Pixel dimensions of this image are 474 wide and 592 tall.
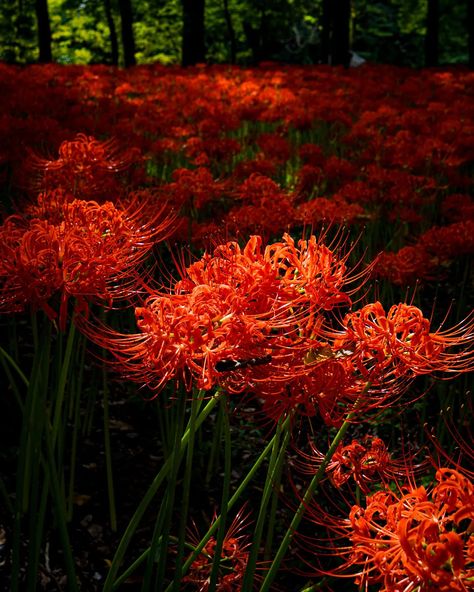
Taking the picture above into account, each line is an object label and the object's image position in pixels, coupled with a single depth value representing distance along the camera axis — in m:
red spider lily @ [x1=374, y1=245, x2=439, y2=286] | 2.93
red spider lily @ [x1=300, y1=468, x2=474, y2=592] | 0.92
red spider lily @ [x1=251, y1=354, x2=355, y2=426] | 1.25
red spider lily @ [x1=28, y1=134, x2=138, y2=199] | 2.47
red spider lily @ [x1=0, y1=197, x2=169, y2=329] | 1.38
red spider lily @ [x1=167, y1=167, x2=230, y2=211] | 3.19
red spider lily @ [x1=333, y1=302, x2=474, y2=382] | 1.25
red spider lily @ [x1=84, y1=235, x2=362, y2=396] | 1.15
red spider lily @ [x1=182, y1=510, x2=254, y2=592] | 1.95
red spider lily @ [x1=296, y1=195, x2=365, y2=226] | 3.08
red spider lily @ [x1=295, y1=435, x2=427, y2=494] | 1.62
